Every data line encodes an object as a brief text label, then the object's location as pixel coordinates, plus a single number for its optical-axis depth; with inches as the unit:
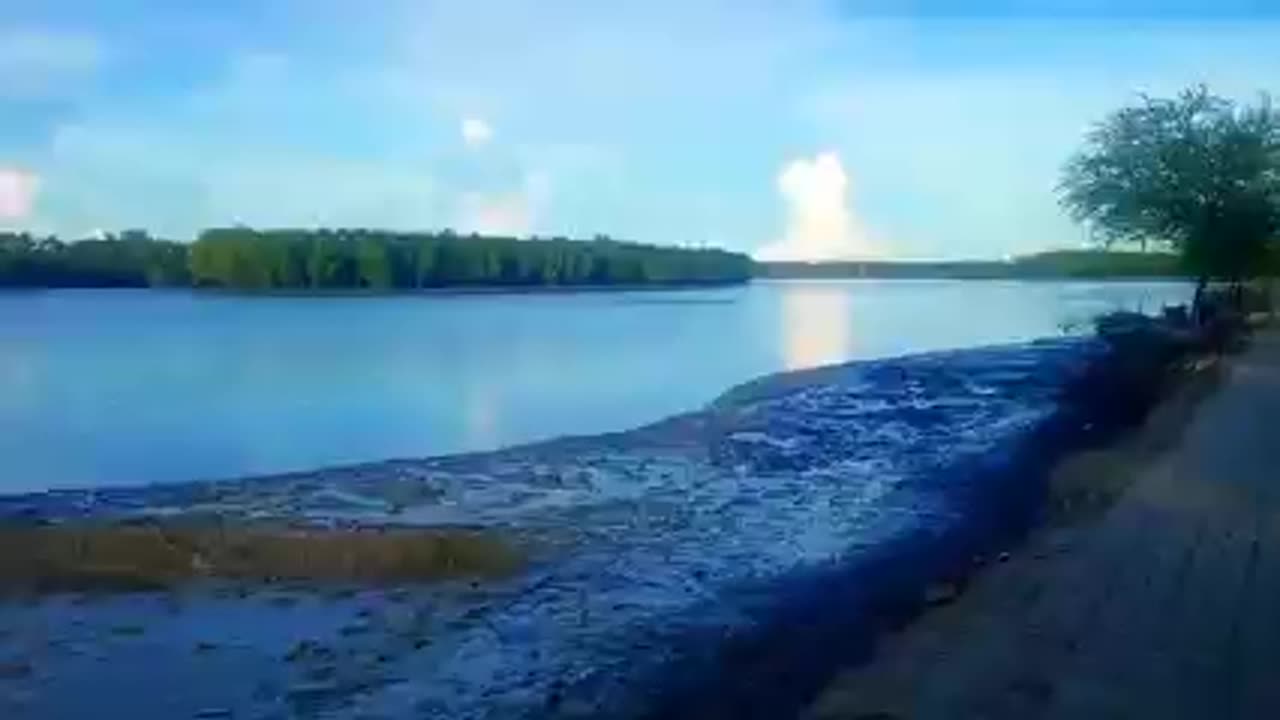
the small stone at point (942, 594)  435.5
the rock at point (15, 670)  407.8
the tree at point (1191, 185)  1932.8
